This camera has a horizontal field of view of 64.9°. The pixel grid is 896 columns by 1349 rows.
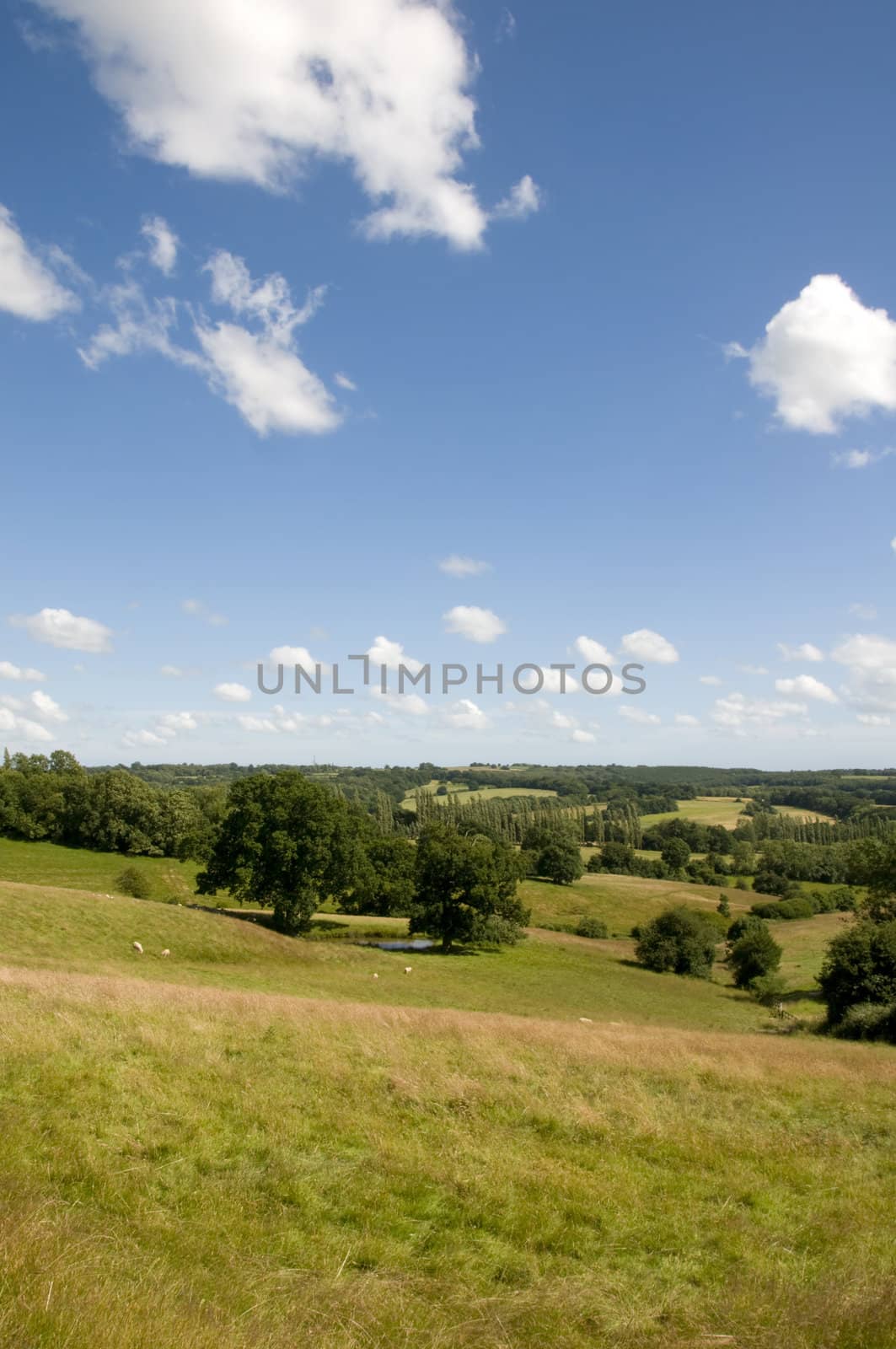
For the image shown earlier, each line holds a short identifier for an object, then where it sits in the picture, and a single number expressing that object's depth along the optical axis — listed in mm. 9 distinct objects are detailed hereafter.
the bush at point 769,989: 53531
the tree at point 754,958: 59594
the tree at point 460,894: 62812
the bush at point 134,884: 64812
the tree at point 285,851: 53594
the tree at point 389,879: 68188
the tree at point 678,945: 62844
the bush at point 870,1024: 34500
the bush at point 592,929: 81188
